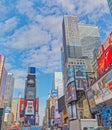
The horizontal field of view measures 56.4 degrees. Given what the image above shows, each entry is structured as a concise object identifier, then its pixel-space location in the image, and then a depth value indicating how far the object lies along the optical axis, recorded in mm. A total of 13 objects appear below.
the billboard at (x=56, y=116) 79493
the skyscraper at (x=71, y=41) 106404
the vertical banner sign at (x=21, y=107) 106952
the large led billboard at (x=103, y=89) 31224
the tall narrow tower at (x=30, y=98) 94556
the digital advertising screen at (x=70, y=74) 52712
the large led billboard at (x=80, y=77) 51029
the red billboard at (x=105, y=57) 33095
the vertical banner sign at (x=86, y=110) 44755
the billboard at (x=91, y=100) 39267
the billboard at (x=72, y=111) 52395
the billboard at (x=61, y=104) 72048
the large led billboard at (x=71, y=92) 50737
